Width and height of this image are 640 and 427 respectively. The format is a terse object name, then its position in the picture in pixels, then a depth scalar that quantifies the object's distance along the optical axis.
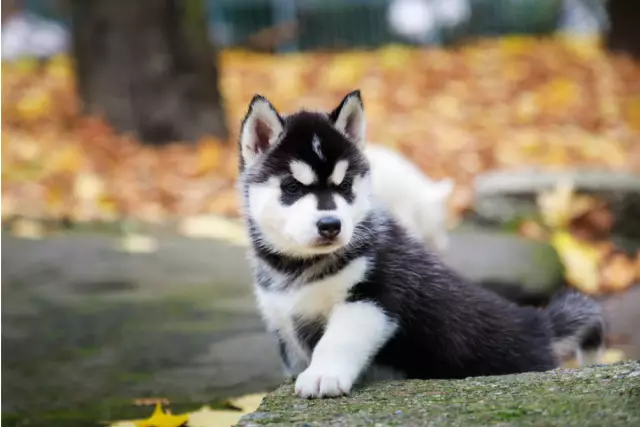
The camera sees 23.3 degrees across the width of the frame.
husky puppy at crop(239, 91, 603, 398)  4.51
